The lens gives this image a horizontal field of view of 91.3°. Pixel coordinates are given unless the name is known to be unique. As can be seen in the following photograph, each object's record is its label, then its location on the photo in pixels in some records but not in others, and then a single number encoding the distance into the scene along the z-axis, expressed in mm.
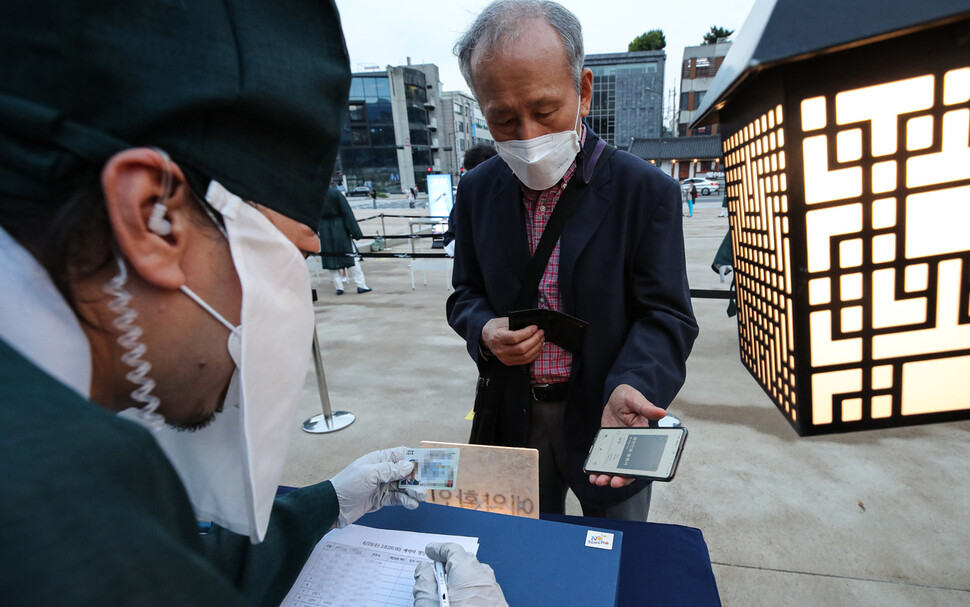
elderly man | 1086
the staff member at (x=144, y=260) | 299
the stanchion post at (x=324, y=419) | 2979
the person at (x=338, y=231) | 6023
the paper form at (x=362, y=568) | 827
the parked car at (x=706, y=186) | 25000
